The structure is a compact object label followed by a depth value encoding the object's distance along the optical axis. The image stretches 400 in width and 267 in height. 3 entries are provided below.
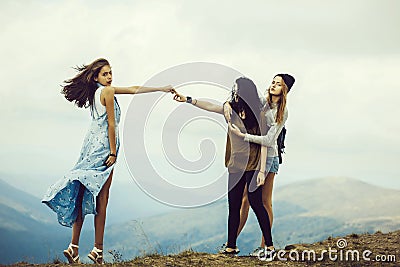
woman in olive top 11.01
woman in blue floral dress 10.98
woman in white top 11.06
